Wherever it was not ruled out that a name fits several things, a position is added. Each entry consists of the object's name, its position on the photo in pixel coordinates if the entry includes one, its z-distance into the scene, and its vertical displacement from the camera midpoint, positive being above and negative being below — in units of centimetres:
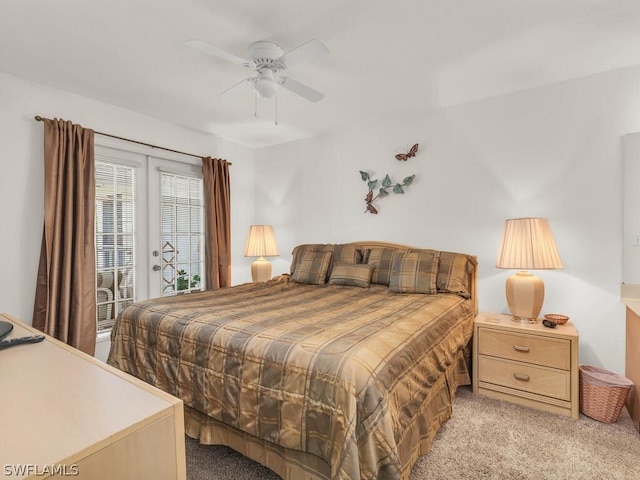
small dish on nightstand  245 -62
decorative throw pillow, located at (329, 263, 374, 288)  310 -37
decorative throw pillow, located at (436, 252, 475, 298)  275 -32
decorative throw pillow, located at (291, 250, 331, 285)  331 -34
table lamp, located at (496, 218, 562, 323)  238 -18
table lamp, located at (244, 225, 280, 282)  391 -15
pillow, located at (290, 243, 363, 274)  340 -17
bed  126 -63
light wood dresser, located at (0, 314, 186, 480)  66 -42
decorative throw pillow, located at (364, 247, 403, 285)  312 -26
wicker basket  208 -101
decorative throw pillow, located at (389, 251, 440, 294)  275 -32
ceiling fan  179 +100
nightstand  220 -89
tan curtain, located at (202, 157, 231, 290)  389 +16
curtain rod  267 +92
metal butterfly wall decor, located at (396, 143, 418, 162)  333 +80
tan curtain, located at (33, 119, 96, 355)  266 -4
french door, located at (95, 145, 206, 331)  316 +7
